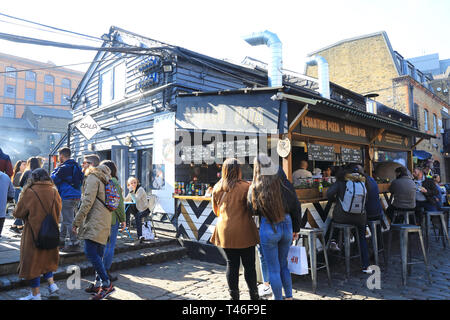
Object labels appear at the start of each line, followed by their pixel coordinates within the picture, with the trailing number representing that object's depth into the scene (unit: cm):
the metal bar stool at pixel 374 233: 561
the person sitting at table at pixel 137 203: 686
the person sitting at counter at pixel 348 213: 526
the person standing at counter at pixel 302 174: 696
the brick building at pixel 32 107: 3244
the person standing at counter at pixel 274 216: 355
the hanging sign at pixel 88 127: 1009
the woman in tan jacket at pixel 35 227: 382
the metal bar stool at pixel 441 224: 675
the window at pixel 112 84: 1065
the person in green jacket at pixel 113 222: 463
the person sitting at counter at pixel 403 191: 677
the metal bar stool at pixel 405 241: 478
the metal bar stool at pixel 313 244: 462
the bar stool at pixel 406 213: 674
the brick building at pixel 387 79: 1752
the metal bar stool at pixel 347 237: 511
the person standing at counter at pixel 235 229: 355
